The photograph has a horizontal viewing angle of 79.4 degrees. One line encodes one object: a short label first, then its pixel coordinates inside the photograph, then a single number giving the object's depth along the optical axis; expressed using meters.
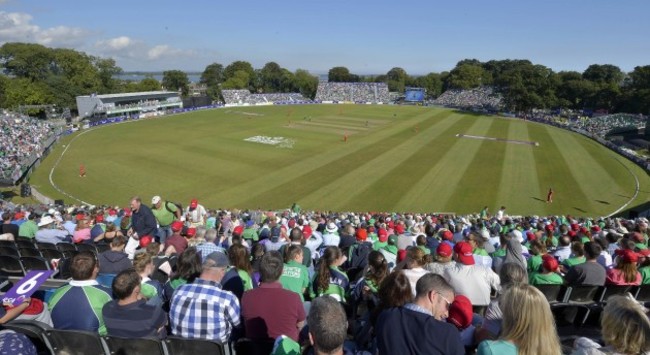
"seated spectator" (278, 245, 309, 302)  6.29
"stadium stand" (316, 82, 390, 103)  126.94
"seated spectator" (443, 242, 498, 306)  6.16
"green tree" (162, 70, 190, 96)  132.88
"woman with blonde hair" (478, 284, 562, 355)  3.52
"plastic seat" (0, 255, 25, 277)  9.34
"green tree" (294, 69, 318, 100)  140.88
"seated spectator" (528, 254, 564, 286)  7.42
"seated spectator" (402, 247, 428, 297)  6.18
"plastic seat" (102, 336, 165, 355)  4.48
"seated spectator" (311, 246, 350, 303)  6.50
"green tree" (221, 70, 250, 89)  134.00
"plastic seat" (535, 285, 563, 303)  7.15
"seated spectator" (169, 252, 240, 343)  4.91
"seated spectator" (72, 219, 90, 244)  11.99
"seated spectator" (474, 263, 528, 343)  4.62
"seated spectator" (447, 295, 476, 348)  4.87
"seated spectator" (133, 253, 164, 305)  5.96
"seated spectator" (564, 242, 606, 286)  7.59
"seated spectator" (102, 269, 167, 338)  4.75
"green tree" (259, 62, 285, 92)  145.88
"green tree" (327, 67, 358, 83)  155.50
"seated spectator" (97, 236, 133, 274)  7.44
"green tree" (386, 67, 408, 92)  158.68
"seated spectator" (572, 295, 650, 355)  3.56
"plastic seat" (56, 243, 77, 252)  10.38
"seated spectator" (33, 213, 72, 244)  11.95
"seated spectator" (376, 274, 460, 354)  3.64
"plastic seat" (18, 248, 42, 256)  10.29
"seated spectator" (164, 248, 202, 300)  6.40
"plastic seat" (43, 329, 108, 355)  4.47
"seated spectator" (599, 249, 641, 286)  7.59
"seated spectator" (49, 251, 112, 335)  4.95
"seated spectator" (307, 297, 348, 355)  3.47
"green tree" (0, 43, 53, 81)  96.00
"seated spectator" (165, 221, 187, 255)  9.24
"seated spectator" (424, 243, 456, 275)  6.51
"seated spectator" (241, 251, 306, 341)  4.89
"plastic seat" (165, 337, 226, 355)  4.45
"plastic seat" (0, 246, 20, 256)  9.94
